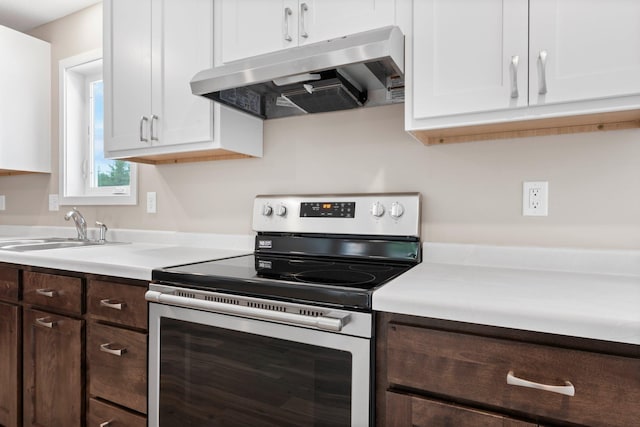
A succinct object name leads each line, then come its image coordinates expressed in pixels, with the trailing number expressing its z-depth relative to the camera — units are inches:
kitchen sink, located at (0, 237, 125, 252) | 81.2
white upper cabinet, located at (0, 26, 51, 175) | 97.9
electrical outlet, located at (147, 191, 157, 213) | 88.3
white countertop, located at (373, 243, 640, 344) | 30.7
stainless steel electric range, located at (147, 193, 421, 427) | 38.9
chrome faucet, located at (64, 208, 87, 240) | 91.0
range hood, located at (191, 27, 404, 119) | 47.3
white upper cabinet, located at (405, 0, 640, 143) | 40.1
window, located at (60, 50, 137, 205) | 101.8
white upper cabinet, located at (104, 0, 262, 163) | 65.3
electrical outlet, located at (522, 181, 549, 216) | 53.2
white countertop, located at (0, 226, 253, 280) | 55.7
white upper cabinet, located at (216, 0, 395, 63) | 52.2
